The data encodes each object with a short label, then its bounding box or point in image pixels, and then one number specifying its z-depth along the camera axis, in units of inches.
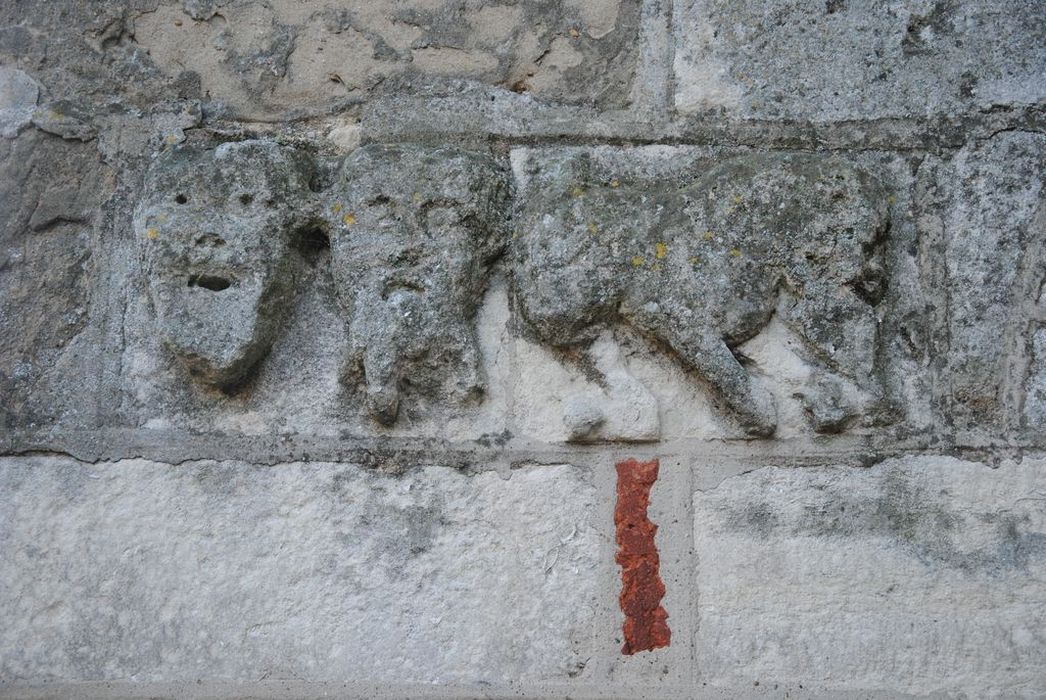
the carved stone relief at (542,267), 73.1
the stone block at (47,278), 76.8
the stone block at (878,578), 70.4
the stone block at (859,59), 78.2
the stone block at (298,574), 71.5
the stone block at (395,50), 80.3
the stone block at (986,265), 74.1
